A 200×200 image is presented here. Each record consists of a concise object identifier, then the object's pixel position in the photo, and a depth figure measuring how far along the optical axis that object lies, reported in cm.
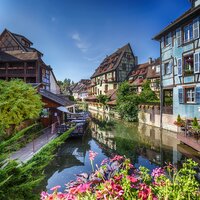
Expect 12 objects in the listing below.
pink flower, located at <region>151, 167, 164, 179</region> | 280
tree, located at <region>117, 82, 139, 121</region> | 2733
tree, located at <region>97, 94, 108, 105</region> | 4226
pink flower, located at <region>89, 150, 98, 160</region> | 301
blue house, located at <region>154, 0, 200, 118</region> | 1611
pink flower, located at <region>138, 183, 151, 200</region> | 216
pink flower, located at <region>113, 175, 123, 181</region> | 250
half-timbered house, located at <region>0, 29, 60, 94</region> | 3142
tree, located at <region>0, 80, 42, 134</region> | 1205
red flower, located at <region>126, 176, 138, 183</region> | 236
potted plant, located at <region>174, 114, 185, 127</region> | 1662
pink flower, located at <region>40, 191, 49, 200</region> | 209
